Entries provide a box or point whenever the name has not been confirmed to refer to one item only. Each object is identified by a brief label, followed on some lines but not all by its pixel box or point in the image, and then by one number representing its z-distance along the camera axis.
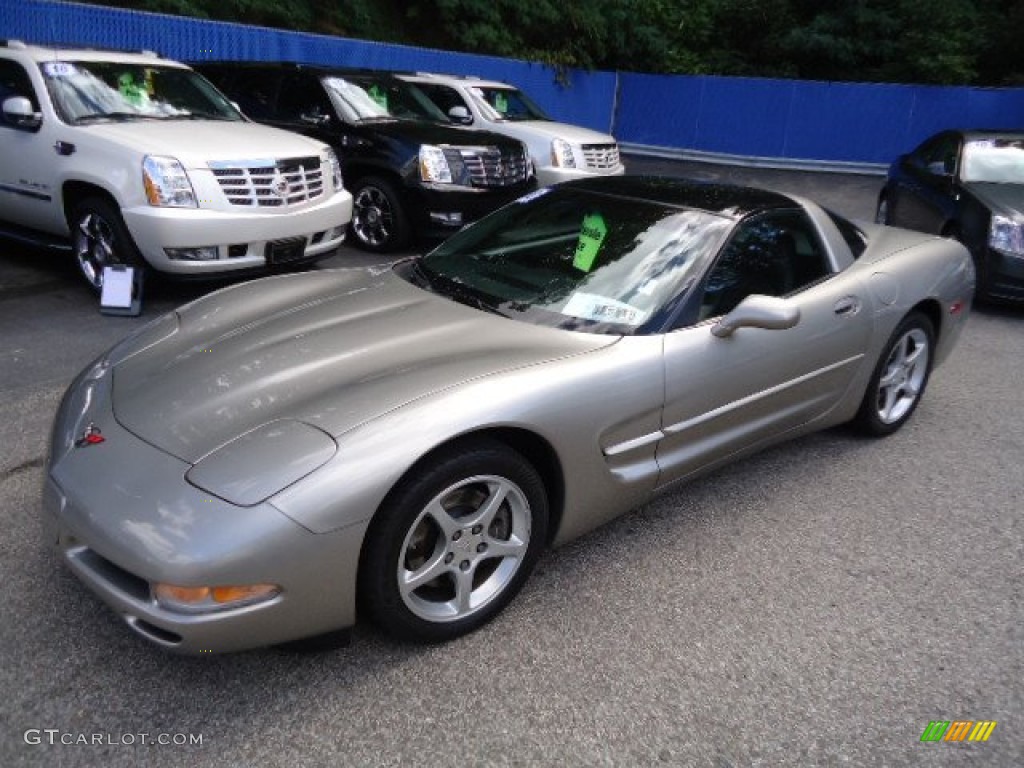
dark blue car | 6.89
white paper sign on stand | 5.52
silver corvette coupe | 2.15
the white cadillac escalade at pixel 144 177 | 5.41
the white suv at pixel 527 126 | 9.84
